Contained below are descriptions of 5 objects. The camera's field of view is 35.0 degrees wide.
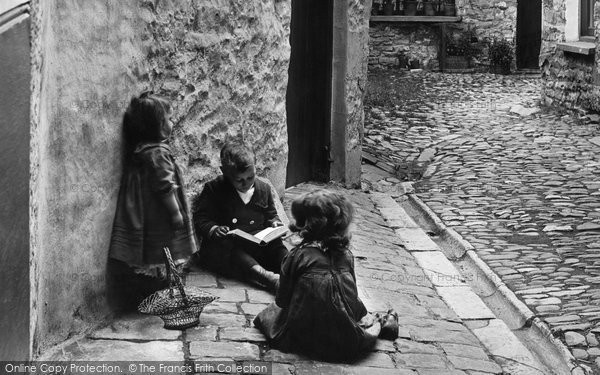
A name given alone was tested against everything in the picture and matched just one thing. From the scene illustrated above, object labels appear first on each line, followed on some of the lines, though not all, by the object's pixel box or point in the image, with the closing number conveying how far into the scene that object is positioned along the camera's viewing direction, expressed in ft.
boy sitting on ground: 18.92
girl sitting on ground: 15.42
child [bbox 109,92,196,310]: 16.12
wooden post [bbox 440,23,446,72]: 69.56
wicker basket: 15.74
